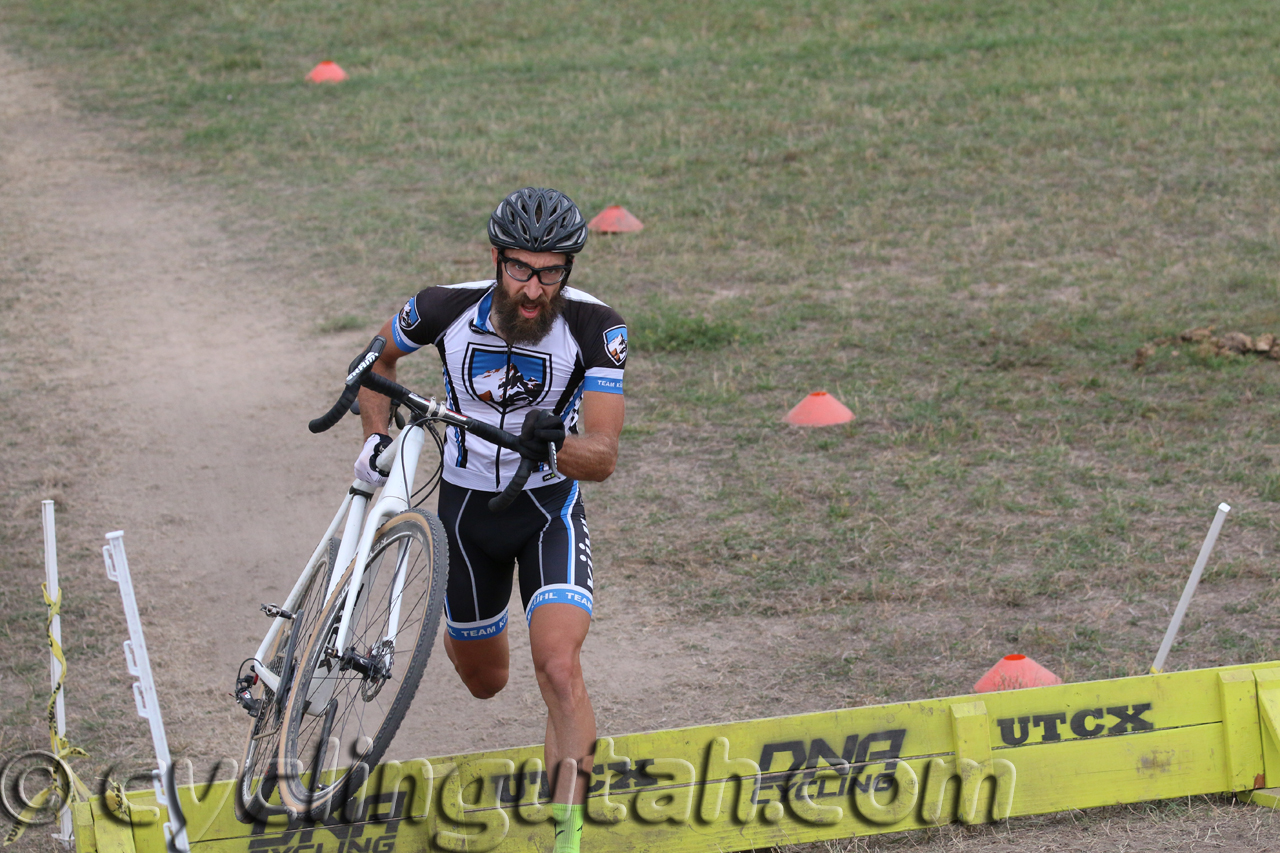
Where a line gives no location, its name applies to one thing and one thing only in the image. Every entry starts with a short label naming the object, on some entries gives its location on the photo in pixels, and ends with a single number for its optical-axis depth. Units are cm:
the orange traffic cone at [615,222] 2653
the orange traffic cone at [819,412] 1812
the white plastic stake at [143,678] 815
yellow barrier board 977
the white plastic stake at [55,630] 921
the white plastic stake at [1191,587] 1045
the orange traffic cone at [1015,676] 1194
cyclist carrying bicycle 909
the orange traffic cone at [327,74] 3870
